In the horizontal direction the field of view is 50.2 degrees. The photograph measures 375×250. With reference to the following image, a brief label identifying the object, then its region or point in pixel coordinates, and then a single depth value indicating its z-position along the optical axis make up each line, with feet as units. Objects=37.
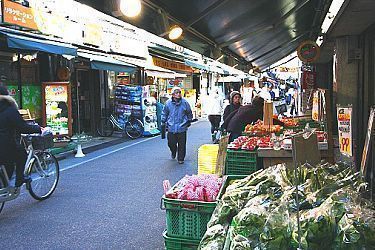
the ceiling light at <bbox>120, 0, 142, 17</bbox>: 14.44
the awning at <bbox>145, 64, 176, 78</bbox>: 56.46
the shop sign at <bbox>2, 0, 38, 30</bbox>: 31.65
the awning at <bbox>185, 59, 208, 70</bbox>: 53.65
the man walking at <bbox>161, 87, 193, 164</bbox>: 33.35
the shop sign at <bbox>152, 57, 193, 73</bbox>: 55.98
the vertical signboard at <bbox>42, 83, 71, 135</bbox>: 38.96
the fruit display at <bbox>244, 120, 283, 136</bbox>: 22.33
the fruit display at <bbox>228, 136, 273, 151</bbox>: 17.60
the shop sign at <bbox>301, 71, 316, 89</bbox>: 42.37
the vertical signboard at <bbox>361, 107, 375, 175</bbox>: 12.69
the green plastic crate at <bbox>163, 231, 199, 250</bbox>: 10.23
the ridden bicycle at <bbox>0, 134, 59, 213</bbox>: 21.75
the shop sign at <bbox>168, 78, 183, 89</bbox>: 83.05
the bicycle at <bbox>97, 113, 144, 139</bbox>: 51.01
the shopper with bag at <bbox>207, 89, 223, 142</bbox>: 45.55
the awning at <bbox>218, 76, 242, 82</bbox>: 87.04
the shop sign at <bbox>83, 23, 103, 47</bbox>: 45.29
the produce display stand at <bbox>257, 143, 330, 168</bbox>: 17.17
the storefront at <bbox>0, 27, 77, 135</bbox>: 37.60
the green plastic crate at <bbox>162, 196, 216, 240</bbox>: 10.29
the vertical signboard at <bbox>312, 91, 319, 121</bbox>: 22.81
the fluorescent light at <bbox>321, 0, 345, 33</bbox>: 16.66
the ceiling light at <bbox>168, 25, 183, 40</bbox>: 18.48
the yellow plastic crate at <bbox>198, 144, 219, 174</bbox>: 20.77
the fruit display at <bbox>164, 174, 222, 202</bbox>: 10.85
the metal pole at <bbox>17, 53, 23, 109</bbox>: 38.42
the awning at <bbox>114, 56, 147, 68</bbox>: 51.51
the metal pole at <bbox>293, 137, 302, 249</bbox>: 6.62
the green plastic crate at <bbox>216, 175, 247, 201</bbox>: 10.65
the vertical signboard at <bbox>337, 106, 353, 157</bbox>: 15.97
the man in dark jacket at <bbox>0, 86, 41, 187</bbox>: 19.89
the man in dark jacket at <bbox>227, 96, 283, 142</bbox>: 25.77
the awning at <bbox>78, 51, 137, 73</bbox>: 39.78
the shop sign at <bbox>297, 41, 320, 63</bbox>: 33.57
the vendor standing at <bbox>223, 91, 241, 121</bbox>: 32.24
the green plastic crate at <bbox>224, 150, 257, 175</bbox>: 17.31
